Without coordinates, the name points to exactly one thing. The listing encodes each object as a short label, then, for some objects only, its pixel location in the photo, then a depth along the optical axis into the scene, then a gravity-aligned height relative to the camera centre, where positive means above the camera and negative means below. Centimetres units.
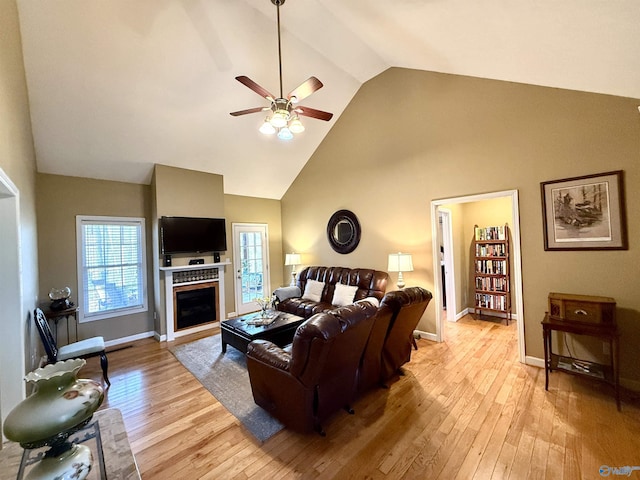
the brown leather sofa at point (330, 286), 435 -80
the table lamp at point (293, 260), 582 -37
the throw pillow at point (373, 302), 228 -55
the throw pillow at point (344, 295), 434 -91
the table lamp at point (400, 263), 404 -38
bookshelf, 466 -65
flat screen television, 445 +24
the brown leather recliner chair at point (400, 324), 252 -90
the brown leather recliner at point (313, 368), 189 -103
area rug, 230 -158
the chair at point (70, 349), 275 -111
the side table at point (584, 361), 234 -127
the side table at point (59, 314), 351 -84
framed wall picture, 264 +21
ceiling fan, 249 +140
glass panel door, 582 -43
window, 417 -27
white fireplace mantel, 448 -68
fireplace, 463 -108
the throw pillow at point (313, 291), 483 -91
